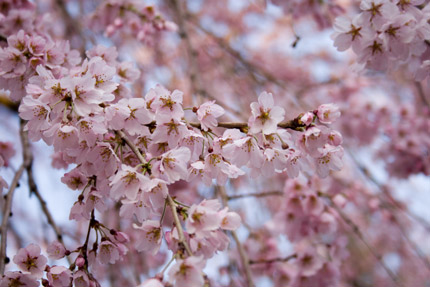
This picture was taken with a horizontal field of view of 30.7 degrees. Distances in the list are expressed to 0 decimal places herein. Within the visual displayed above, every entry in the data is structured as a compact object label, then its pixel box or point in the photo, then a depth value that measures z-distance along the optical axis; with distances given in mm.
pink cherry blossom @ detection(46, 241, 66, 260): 629
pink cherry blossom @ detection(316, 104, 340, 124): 620
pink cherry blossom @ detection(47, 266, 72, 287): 599
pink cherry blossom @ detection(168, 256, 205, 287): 543
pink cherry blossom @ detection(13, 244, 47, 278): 630
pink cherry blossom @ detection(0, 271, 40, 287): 612
